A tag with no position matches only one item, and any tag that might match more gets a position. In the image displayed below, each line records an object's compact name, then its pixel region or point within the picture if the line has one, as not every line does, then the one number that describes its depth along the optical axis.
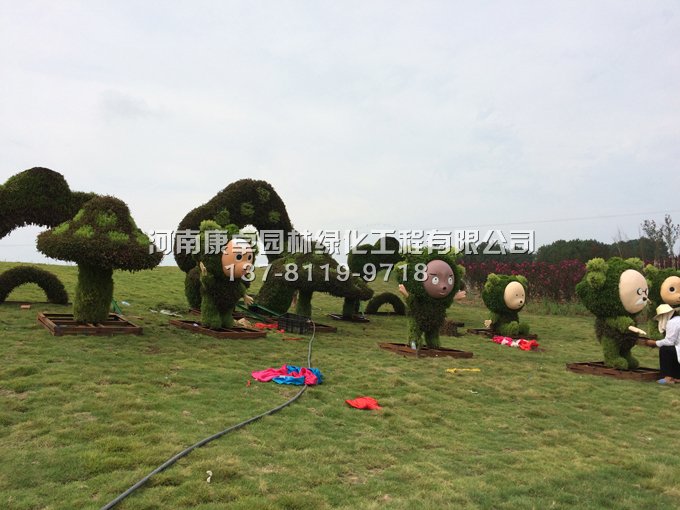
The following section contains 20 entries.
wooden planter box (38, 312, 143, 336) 8.38
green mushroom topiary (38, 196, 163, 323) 8.57
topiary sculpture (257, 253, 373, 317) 12.74
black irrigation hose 3.00
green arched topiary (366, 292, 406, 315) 17.91
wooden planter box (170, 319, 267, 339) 9.98
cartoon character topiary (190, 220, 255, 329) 10.16
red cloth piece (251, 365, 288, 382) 6.51
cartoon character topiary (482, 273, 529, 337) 13.05
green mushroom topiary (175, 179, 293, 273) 14.40
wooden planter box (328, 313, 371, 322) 15.38
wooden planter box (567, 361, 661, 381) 8.07
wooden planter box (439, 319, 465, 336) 13.09
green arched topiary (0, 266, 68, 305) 11.95
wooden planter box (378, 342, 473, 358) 9.28
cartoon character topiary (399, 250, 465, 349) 9.20
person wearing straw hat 7.74
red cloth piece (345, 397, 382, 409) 5.57
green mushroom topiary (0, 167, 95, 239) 11.75
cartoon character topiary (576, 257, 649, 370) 8.19
